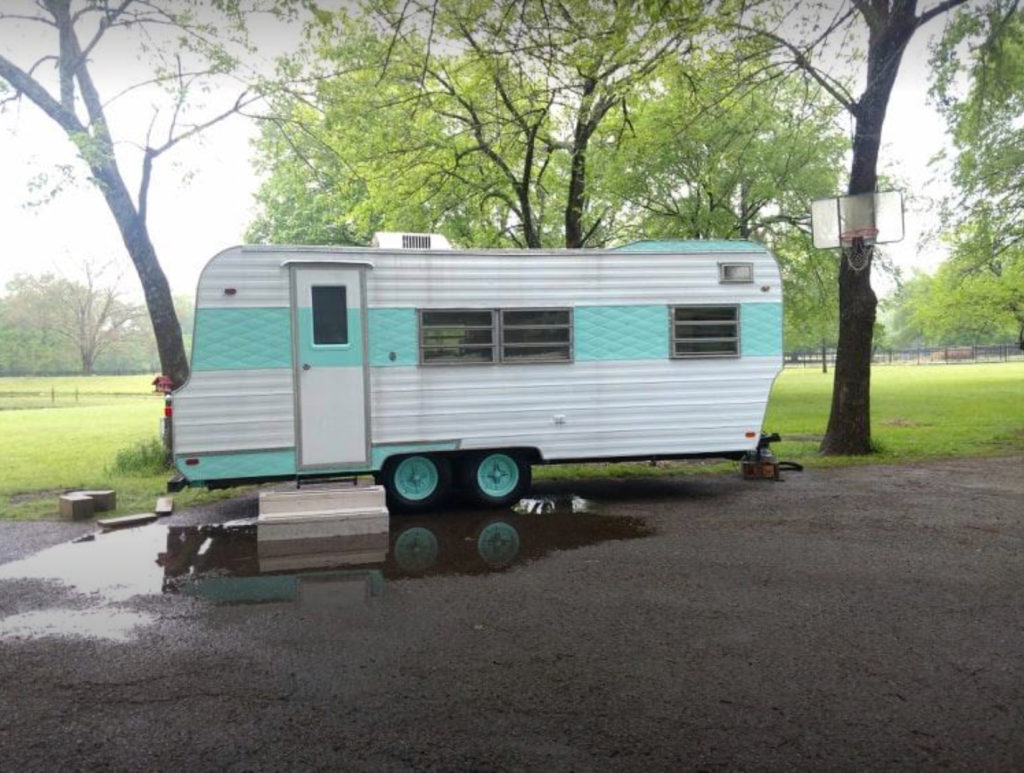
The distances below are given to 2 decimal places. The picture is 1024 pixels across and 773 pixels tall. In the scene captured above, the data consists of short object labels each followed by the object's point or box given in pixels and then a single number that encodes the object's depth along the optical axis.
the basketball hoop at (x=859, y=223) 11.83
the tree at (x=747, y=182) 19.64
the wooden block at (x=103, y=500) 8.80
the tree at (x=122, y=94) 12.31
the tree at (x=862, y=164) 11.87
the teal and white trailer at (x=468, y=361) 7.98
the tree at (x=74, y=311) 62.97
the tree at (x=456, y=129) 12.50
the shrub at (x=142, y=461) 11.59
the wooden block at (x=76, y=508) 8.43
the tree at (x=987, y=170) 12.13
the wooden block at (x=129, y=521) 7.97
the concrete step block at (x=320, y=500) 7.35
